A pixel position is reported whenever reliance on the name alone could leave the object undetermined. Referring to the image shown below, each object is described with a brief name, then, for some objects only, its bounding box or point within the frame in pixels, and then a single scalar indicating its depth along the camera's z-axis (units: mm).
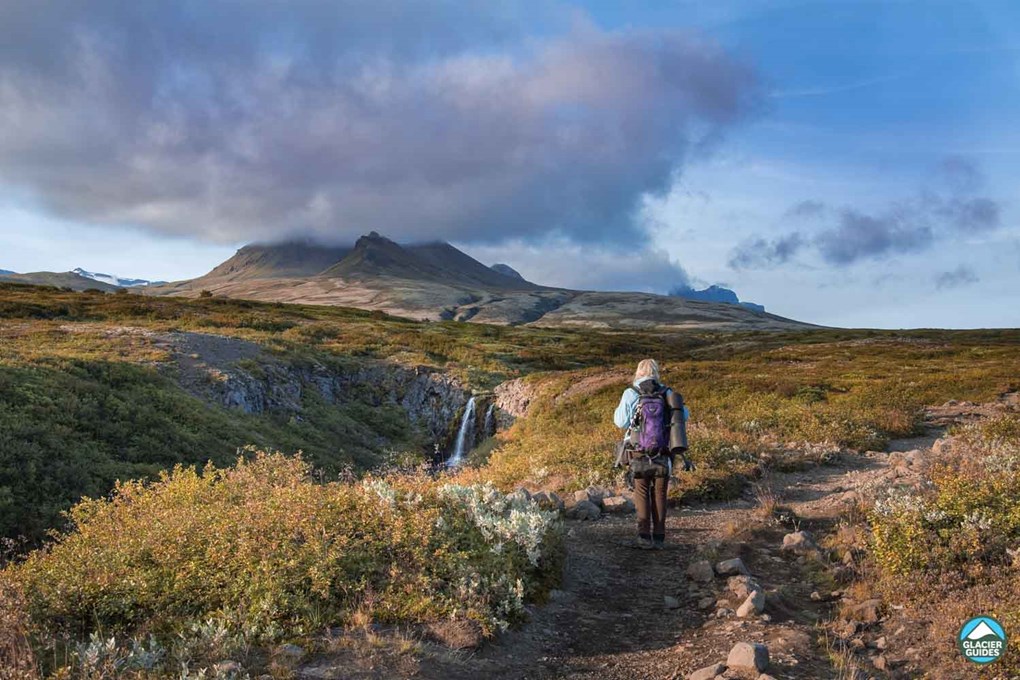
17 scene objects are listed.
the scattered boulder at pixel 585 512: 11469
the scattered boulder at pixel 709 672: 5504
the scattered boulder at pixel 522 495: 9782
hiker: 9234
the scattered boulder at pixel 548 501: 11133
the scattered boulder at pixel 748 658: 5523
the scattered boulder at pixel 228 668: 4902
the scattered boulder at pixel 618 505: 11742
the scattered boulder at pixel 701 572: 8250
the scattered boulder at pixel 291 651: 5430
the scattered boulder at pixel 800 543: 9234
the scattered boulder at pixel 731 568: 8258
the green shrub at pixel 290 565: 6137
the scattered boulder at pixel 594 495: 12086
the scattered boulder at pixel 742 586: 7441
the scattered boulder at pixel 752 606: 6945
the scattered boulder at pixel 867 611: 6793
